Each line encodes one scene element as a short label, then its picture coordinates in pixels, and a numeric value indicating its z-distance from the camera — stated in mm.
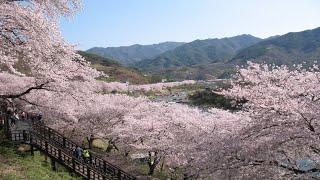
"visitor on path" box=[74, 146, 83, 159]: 20443
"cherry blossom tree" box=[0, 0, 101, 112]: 11971
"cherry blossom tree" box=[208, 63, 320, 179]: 11129
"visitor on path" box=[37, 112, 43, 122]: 23911
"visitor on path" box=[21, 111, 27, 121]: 22469
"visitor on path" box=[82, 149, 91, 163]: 20432
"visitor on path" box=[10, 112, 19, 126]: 20641
